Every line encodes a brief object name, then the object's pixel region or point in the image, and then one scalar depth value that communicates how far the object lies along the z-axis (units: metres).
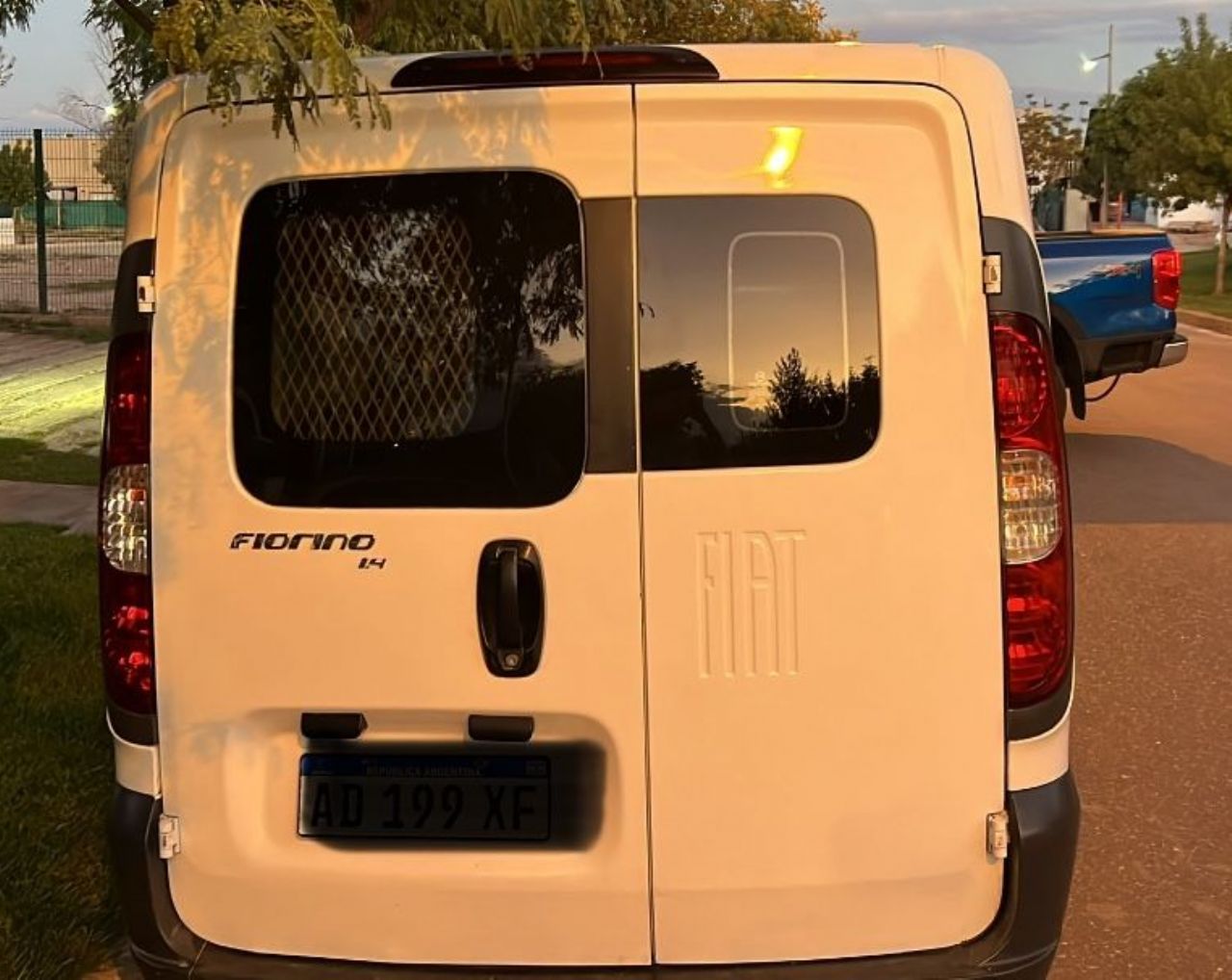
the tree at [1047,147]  58.97
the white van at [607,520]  2.62
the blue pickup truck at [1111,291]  11.14
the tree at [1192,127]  27.56
